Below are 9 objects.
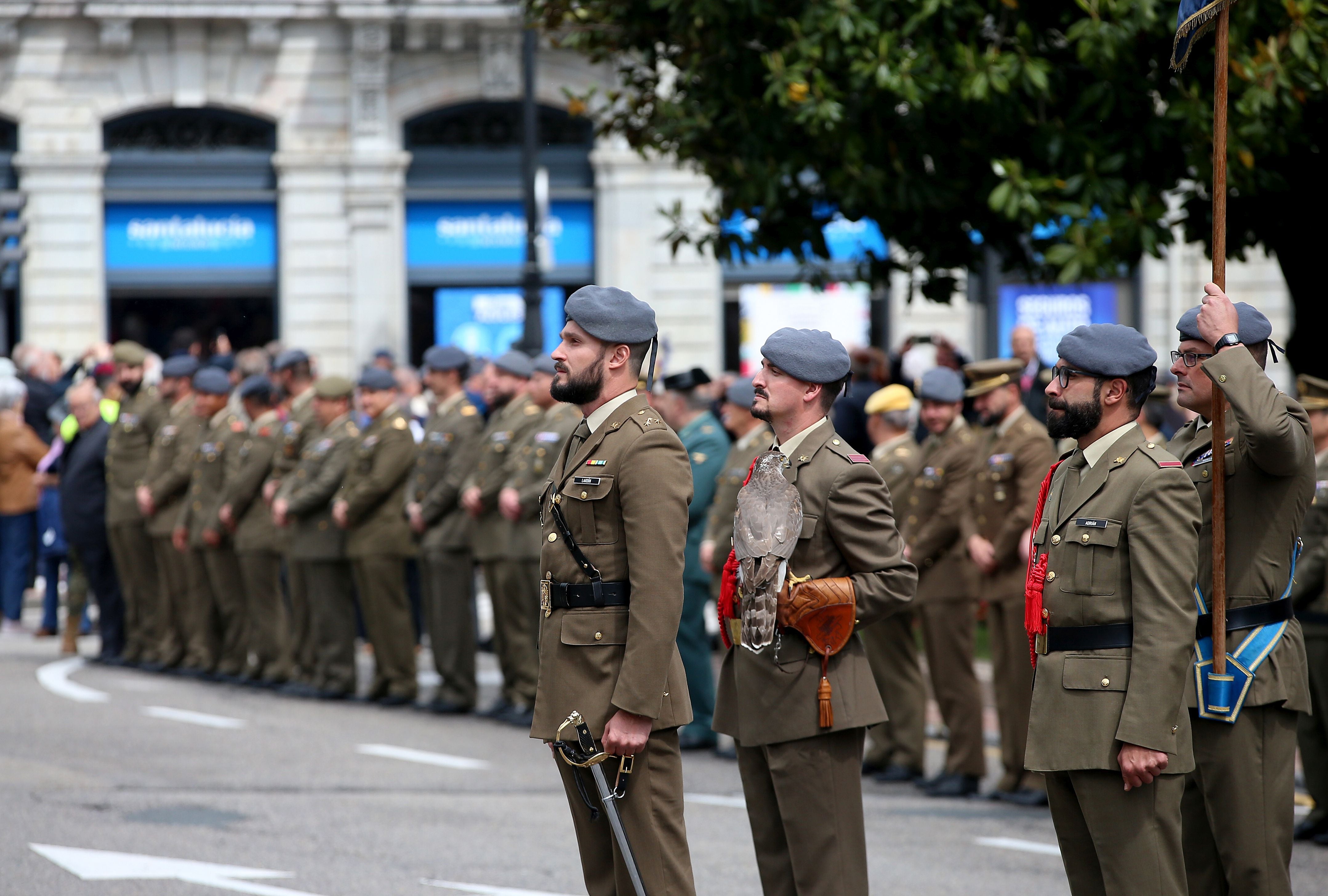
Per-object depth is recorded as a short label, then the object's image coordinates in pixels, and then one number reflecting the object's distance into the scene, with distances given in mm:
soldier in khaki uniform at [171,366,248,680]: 26109
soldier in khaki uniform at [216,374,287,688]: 25422
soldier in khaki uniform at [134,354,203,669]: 26766
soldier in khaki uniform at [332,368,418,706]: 23625
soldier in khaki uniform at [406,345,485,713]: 22922
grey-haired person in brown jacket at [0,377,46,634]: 31594
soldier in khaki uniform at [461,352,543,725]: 22125
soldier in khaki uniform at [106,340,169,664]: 27531
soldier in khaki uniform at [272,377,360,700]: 24047
